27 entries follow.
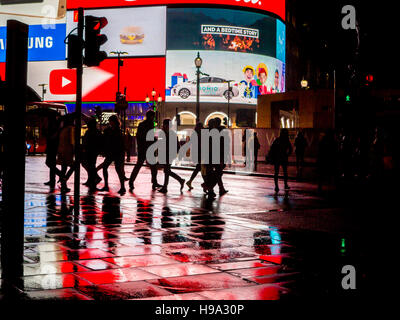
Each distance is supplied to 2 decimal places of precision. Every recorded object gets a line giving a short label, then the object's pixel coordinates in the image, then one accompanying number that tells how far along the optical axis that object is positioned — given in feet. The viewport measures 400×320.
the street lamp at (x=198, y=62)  96.97
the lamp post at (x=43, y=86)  194.44
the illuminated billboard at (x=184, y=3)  192.24
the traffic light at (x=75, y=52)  27.89
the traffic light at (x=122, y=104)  87.45
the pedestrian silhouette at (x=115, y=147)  42.04
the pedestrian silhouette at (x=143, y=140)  42.01
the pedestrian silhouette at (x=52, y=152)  44.68
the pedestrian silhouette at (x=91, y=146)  44.06
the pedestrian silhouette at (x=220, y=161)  40.75
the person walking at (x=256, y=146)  106.22
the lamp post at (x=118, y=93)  96.78
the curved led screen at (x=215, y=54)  191.62
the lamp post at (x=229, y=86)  179.92
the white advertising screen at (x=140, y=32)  191.62
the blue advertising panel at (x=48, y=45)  203.82
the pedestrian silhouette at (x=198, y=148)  43.81
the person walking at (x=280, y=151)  46.78
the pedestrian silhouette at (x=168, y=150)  41.87
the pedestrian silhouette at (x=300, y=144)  74.03
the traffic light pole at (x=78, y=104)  27.84
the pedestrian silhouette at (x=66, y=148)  42.39
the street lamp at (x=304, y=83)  152.92
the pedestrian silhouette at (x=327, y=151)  50.03
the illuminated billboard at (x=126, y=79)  192.54
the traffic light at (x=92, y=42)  28.17
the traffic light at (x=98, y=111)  82.99
